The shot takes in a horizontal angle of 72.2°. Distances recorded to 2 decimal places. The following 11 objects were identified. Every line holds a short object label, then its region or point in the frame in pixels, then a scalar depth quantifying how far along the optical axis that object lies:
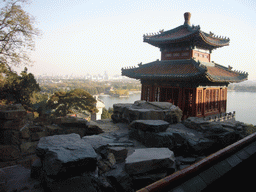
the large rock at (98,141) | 2.99
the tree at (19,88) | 12.29
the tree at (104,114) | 28.37
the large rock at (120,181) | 2.34
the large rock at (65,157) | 1.82
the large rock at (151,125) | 3.51
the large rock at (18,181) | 2.09
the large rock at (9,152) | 4.59
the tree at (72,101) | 17.95
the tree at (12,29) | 12.84
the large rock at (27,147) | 4.96
